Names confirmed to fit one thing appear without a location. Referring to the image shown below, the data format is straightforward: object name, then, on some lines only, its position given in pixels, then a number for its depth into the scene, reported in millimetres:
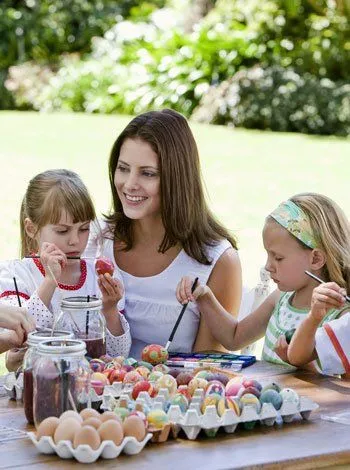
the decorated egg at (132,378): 2914
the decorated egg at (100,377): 2908
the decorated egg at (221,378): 2990
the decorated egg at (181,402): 2739
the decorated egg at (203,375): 2987
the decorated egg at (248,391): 2816
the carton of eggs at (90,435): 2467
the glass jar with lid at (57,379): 2652
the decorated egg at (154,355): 3332
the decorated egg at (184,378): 2971
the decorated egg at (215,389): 2820
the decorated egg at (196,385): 2865
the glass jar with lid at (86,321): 3088
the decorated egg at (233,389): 2842
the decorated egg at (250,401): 2768
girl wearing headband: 3592
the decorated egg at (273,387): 2859
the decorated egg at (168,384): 2879
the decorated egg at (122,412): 2629
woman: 3936
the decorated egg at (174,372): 3056
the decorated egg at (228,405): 2725
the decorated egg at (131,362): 3164
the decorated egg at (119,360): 3151
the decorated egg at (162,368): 3090
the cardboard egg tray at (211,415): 2662
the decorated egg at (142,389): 2834
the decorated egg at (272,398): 2811
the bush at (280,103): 15562
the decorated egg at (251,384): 2850
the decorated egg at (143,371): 2994
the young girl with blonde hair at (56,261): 3625
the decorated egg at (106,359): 3164
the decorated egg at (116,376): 2953
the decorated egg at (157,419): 2621
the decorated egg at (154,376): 2945
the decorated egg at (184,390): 2848
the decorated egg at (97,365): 3049
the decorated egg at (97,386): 2859
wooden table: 2475
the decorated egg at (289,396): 2824
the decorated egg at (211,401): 2740
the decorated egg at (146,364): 3140
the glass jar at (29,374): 2723
